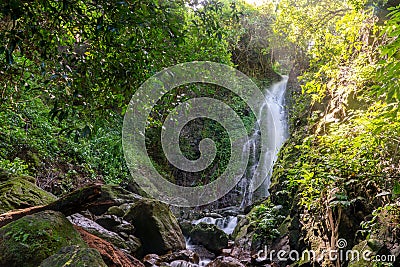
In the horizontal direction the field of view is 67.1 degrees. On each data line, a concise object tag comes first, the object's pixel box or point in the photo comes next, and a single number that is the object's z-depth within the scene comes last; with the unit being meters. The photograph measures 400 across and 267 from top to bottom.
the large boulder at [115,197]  6.40
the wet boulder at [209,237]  6.82
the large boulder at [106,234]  4.41
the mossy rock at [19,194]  3.86
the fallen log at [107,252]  2.79
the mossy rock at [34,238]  2.22
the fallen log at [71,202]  2.85
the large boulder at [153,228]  5.69
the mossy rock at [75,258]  1.86
